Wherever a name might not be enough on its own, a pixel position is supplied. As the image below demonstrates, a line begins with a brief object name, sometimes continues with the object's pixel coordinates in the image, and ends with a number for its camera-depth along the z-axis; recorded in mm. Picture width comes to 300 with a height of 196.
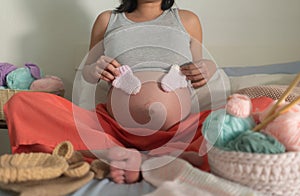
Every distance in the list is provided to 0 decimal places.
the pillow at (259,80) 1368
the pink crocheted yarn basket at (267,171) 665
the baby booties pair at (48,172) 698
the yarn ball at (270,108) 728
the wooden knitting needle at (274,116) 701
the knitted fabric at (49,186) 689
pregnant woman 937
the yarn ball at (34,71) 1509
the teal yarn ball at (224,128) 727
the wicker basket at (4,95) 1395
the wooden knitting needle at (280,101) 721
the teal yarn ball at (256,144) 671
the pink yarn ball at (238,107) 737
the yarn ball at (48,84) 1453
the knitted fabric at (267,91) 1141
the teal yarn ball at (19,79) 1462
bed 1357
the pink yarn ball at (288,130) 691
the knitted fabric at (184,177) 668
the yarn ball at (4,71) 1483
